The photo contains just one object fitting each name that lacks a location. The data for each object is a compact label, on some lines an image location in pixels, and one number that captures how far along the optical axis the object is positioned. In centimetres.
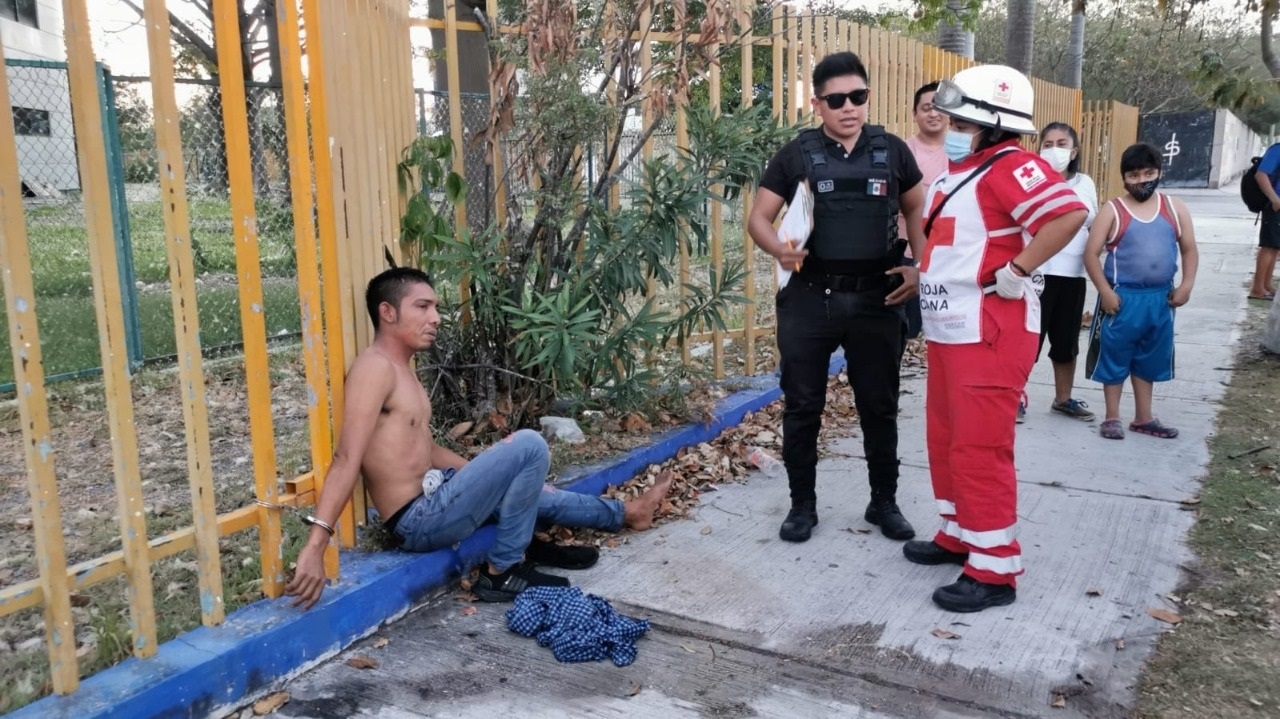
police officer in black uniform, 382
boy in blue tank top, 527
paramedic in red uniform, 331
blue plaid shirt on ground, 305
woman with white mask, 553
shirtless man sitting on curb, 331
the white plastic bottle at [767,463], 495
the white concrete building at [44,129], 762
